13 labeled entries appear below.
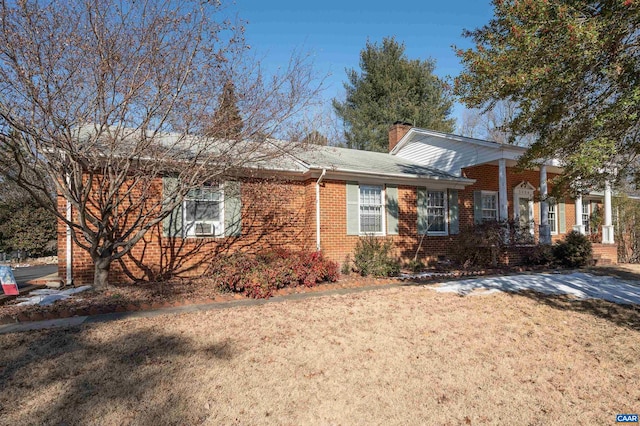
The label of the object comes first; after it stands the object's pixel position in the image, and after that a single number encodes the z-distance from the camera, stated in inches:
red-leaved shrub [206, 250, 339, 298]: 318.3
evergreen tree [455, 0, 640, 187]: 225.6
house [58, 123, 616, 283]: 390.6
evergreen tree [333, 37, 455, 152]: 1103.6
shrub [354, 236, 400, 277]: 416.8
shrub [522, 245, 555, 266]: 514.7
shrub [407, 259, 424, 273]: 477.7
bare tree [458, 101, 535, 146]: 1269.1
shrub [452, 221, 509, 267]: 486.0
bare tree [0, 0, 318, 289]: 250.8
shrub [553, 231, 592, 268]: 500.7
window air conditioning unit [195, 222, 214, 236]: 406.3
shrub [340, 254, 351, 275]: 439.8
